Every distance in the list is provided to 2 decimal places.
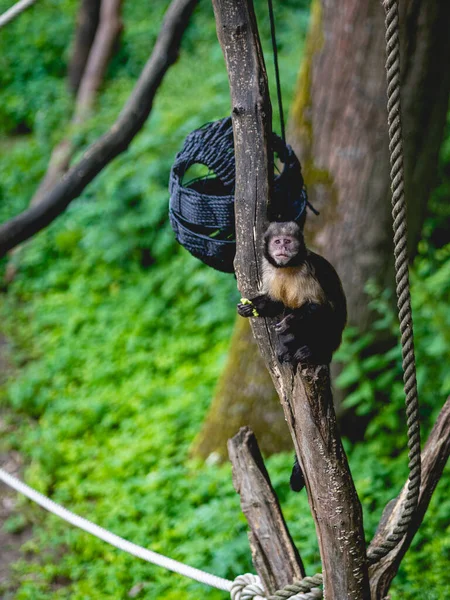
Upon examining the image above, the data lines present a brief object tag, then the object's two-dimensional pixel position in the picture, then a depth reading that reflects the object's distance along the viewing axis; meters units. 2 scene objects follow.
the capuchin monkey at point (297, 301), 4.34
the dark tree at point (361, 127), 8.15
